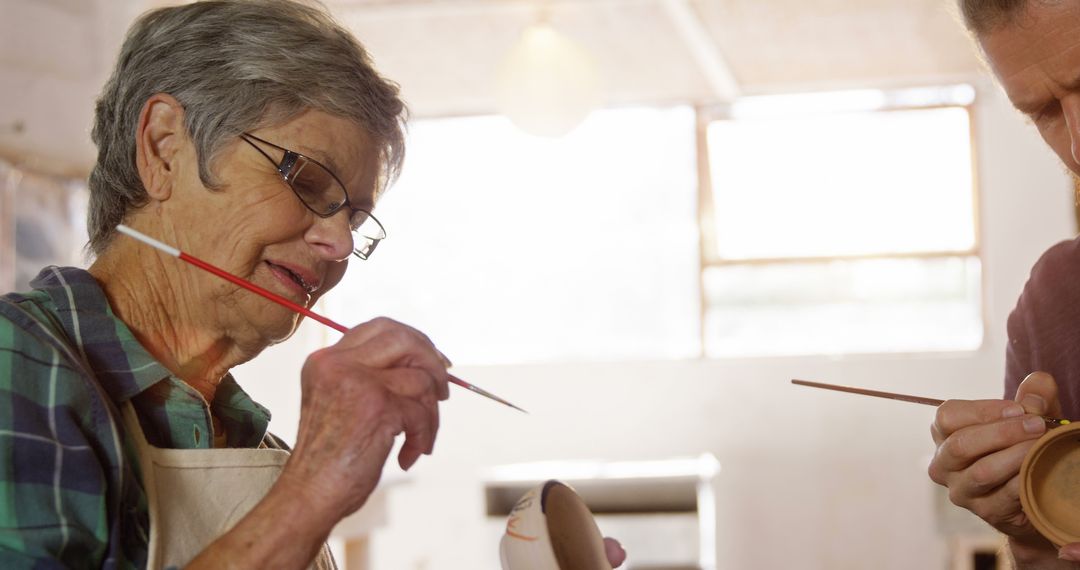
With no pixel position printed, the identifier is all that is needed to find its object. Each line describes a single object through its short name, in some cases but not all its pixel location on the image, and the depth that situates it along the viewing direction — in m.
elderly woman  1.05
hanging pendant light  4.01
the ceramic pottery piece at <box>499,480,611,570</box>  1.15
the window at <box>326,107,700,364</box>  6.79
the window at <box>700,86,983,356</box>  6.48
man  1.27
